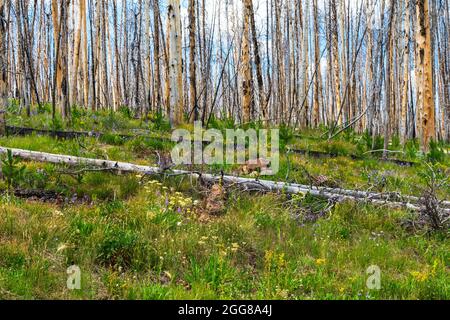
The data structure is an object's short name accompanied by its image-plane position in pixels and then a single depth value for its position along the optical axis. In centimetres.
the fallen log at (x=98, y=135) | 731
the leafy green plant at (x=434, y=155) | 817
